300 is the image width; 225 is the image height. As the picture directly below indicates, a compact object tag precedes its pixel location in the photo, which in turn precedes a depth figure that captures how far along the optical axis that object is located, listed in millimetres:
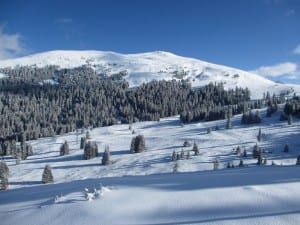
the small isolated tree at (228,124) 134000
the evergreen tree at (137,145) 110188
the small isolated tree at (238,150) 93688
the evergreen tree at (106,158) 96812
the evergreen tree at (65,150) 117875
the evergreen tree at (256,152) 87250
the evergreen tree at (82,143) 128300
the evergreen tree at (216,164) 75706
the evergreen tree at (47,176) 79750
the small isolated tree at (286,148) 95562
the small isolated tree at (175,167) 77631
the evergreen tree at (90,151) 107450
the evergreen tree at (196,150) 98700
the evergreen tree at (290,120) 128500
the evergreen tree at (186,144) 110119
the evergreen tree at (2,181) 61625
